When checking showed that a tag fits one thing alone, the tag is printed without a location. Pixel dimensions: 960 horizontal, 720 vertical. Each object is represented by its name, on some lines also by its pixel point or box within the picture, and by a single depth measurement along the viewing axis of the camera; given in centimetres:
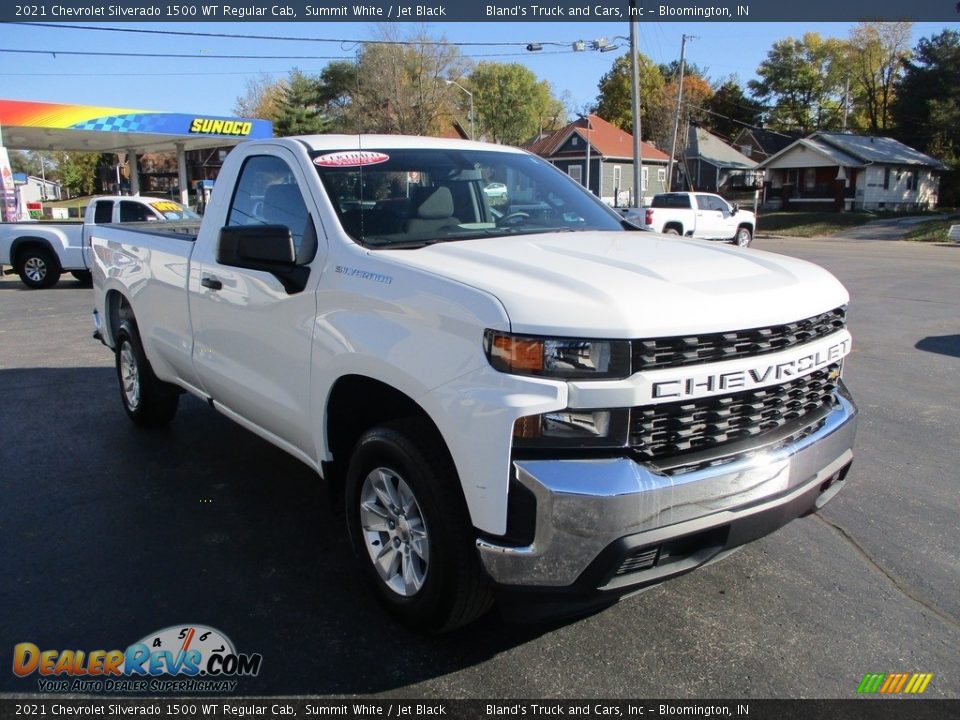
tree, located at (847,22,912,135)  7406
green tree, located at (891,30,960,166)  5325
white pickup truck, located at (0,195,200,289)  1571
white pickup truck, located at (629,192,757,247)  2545
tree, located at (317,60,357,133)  5918
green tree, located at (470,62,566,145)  7388
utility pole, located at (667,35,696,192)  4467
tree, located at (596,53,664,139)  7556
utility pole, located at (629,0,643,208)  2602
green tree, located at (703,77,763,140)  8719
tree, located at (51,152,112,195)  8225
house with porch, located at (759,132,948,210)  4859
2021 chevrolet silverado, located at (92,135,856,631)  246
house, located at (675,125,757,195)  6438
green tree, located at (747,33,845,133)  8212
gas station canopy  2450
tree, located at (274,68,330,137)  5397
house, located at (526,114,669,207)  5650
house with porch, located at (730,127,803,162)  7431
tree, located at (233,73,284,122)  6675
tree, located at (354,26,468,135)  4228
